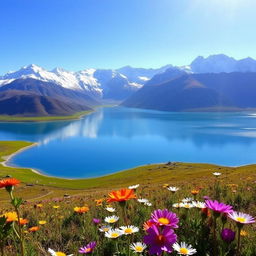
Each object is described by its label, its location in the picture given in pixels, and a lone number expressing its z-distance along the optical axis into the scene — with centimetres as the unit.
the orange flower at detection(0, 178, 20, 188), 332
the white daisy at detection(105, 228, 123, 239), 324
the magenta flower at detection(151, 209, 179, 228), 268
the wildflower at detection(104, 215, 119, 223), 378
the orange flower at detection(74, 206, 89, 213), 476
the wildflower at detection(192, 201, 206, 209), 400
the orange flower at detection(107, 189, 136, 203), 308
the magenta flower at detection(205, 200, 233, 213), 283
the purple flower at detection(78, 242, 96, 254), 293
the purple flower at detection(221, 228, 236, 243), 293
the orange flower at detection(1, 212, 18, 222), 345
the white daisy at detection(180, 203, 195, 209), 439
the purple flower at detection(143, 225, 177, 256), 244
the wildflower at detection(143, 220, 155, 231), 290
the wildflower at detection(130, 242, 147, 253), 277
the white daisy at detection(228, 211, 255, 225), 275
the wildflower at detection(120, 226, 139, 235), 315
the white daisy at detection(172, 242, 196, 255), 267
